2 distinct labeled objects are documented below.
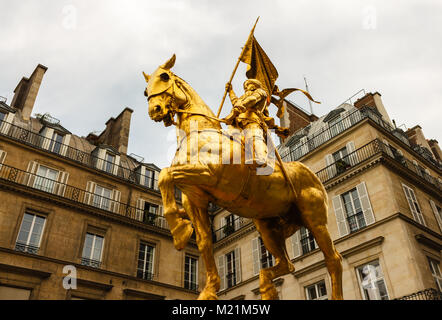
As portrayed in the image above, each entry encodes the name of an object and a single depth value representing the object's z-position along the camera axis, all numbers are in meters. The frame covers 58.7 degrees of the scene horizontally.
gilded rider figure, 3.86
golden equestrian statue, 3.55
